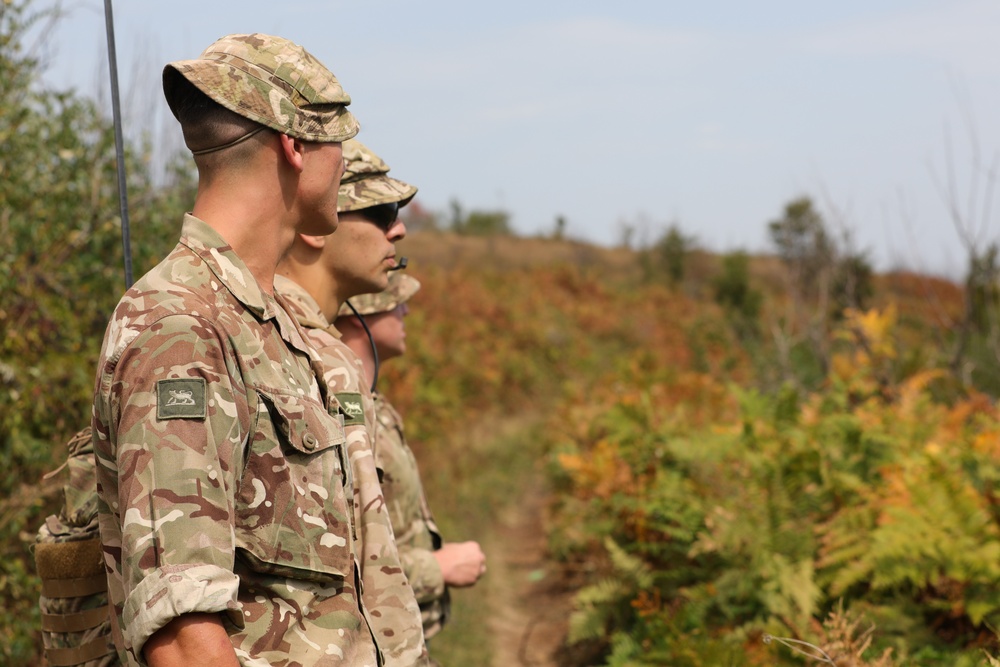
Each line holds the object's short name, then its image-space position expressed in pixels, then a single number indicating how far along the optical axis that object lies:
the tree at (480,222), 42.53
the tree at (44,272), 4.29
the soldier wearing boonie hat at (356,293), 2.24
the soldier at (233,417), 1.57
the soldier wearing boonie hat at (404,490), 3.13
